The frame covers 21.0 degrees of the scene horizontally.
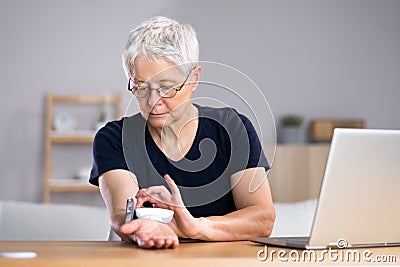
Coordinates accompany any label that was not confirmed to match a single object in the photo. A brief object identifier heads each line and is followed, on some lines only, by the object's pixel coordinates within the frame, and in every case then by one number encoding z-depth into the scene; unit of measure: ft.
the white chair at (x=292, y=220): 10.26
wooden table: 6.01
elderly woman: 7.43
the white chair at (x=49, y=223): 10.02
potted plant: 20.29
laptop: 6.36
